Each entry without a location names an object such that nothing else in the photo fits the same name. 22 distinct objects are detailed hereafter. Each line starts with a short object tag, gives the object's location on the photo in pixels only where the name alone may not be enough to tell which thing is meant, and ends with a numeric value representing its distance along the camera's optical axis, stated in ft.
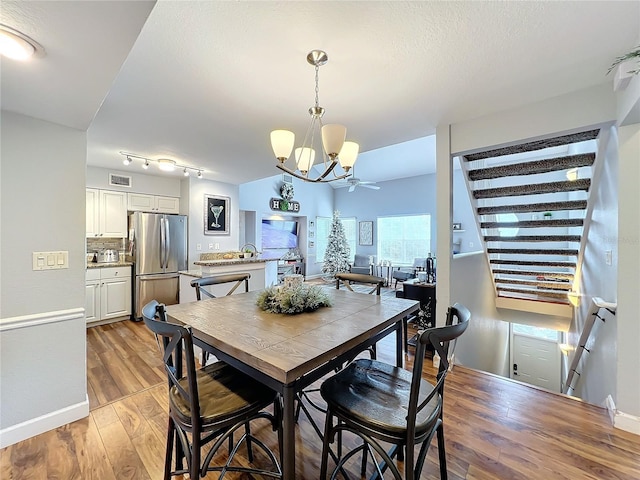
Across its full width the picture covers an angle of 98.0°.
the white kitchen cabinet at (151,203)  15.20
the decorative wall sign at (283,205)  26.05
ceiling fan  22.23
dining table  3.49
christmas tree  28.50
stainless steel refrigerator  14.52
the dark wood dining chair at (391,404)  3.43
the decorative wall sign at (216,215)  17.35
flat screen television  26.73
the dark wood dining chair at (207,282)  7.19
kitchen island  11.61
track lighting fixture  12.20
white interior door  16.03
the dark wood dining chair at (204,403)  3.68
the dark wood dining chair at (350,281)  6.37
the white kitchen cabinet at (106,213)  13.80
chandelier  5.65
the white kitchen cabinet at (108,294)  13.25
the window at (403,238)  26.63
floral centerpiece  5.66
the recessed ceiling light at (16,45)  3.58
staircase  8.72
